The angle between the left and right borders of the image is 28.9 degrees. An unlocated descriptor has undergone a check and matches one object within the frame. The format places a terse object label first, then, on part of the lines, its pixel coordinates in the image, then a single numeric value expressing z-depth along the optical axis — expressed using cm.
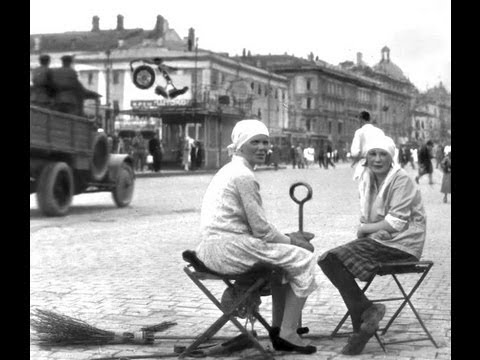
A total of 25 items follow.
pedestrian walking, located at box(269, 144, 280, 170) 4661
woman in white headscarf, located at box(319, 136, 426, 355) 530
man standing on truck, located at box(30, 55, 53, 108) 1320
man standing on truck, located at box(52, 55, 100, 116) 1387
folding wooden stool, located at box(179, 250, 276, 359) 493
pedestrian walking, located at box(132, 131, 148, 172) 3697
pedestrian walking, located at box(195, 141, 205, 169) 4091
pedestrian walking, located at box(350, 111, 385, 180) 747
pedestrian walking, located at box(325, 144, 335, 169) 5006
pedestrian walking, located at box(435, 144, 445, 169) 4168
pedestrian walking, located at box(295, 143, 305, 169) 5140
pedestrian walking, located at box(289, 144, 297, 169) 5096
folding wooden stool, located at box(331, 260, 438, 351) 528
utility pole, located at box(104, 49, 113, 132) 1827
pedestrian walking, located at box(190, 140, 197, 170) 4050
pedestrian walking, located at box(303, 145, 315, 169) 5225
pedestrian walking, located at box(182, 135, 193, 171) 4128
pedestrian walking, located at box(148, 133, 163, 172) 3634
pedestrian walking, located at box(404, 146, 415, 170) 3875
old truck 1451
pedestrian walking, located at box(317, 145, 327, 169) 5179
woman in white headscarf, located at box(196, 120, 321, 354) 502
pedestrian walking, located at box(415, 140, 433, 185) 2822
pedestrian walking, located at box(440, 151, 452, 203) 1977
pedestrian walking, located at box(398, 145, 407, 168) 4098
